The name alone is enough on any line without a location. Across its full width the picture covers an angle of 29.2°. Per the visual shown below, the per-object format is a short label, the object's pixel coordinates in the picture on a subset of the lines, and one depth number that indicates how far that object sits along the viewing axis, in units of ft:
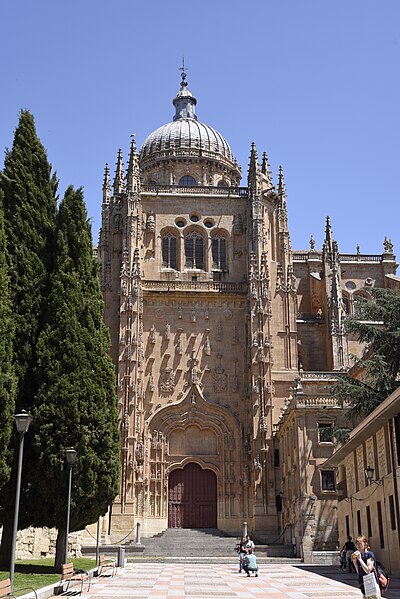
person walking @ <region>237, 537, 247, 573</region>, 88.59
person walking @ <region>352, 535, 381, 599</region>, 45.70
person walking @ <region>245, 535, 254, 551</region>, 88.02
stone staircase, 119.55
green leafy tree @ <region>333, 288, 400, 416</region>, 107.24
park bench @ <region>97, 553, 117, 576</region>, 81.44
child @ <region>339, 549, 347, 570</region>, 88.89
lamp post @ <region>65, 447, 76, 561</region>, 71.15
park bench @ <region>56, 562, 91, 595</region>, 59.21
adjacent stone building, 76.13
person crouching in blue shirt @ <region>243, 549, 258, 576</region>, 83.25
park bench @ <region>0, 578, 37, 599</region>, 44.07
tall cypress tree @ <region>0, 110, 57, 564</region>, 78.28
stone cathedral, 147.23
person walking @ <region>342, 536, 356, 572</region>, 86.43
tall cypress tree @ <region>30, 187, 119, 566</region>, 76.28
